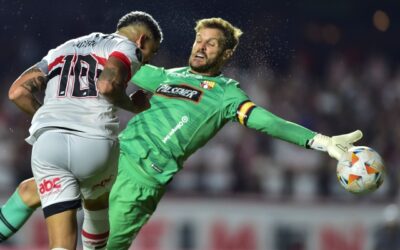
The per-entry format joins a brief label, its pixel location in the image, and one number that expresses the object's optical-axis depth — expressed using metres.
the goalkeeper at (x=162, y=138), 14.99
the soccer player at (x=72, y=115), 12.52
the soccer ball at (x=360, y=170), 14.17
